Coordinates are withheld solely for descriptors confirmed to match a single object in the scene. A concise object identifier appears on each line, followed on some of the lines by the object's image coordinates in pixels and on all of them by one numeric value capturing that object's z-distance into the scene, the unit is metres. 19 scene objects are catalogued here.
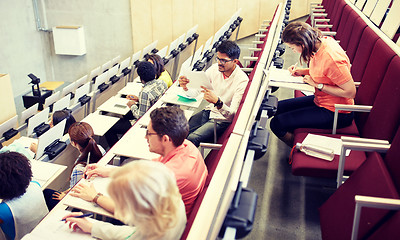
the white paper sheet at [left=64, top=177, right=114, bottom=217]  1.55
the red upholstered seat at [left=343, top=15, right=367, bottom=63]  2.65
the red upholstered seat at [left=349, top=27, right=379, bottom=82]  2.33
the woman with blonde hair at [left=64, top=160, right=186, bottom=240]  1.01
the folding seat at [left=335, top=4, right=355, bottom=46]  3.11
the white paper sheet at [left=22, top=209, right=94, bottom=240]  1.43
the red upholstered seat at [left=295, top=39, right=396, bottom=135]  2.02
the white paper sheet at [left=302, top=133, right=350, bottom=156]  1.96
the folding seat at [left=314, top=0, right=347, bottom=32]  3.54
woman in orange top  2.12
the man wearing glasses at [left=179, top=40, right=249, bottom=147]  2.37
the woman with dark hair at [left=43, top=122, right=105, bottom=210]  2.06
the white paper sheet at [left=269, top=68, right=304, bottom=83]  2.28
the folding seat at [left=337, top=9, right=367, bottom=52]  2.69
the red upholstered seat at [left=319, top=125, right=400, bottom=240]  1.44
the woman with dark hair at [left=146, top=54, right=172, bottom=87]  3.28
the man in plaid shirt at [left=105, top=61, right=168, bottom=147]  2.89
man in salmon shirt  1.47
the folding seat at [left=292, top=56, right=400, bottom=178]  1.79
